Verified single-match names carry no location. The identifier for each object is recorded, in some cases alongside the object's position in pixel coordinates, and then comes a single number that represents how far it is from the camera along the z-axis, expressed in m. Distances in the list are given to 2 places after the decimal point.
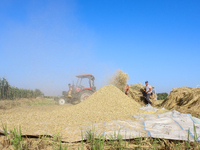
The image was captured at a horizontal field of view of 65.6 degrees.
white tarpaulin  2.42
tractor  9.16
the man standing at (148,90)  7.43
